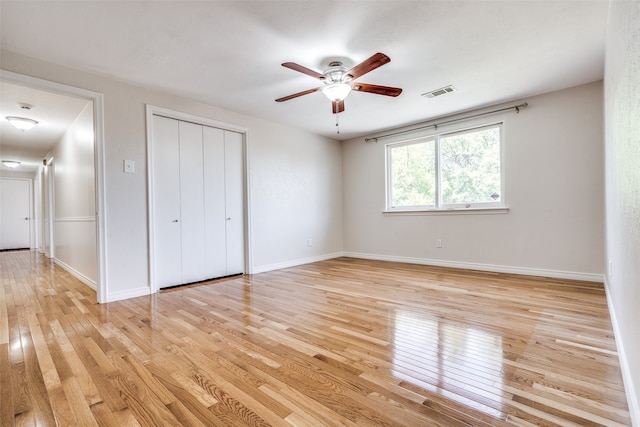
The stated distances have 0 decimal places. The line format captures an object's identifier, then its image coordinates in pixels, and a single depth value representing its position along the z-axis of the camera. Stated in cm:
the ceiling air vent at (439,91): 336
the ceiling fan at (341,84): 250
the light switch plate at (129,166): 312
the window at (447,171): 404
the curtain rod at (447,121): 374
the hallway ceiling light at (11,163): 690
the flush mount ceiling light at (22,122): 403
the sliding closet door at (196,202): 345
